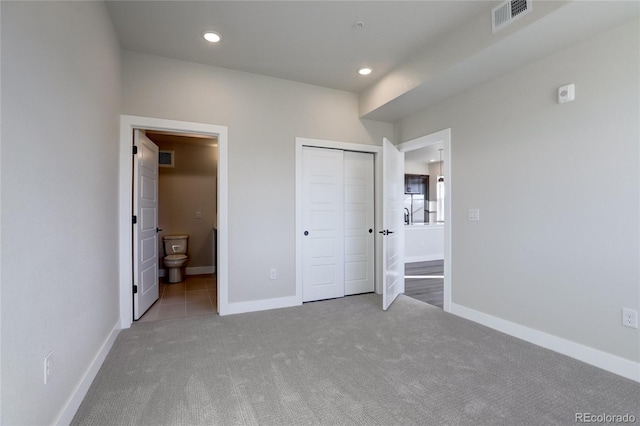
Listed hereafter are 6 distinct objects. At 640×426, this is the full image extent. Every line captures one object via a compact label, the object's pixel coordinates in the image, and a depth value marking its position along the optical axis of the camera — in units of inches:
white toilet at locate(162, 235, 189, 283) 189.5
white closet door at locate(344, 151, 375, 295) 161.2
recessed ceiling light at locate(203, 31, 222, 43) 106.5
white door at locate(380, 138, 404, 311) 138.6
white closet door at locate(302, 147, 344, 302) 150.4
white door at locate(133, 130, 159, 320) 124.4
